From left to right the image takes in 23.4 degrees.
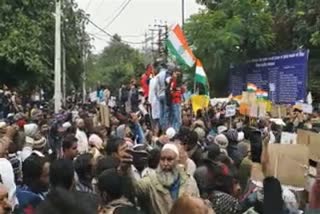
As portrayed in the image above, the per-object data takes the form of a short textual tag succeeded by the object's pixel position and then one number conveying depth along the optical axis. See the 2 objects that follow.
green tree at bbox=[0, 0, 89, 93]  25.11
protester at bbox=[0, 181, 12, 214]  4.45
